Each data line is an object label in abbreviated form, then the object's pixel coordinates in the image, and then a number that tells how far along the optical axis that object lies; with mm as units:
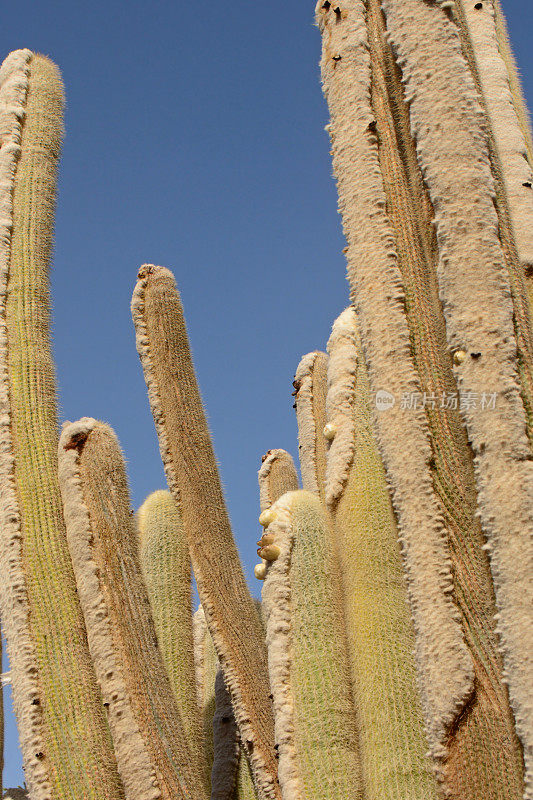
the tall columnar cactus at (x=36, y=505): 2617
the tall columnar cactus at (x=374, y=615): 2098
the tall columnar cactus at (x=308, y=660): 2232
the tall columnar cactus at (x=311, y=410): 3443
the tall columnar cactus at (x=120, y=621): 2576
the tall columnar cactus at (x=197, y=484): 2879
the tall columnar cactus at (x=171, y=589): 3291
